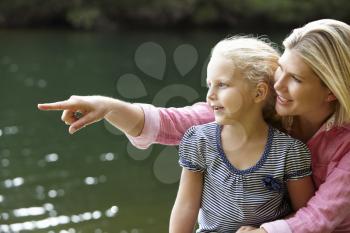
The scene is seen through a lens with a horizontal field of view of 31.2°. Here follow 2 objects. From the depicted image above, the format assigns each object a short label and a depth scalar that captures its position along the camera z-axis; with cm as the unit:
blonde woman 200
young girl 209
